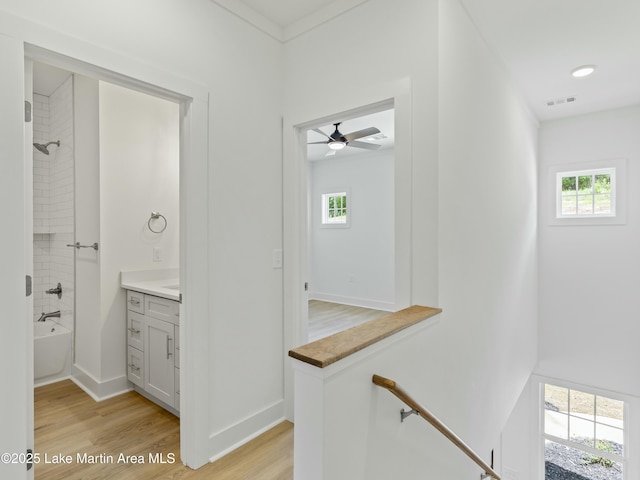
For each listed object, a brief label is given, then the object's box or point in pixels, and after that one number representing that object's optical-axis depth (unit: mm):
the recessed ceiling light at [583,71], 3059
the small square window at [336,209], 6773
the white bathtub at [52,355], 3015
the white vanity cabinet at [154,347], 2461
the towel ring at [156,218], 3193
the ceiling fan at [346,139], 3982
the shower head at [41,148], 3061
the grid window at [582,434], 4602
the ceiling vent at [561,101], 3793
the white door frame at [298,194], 2160
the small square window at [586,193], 4261
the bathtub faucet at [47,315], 3449
